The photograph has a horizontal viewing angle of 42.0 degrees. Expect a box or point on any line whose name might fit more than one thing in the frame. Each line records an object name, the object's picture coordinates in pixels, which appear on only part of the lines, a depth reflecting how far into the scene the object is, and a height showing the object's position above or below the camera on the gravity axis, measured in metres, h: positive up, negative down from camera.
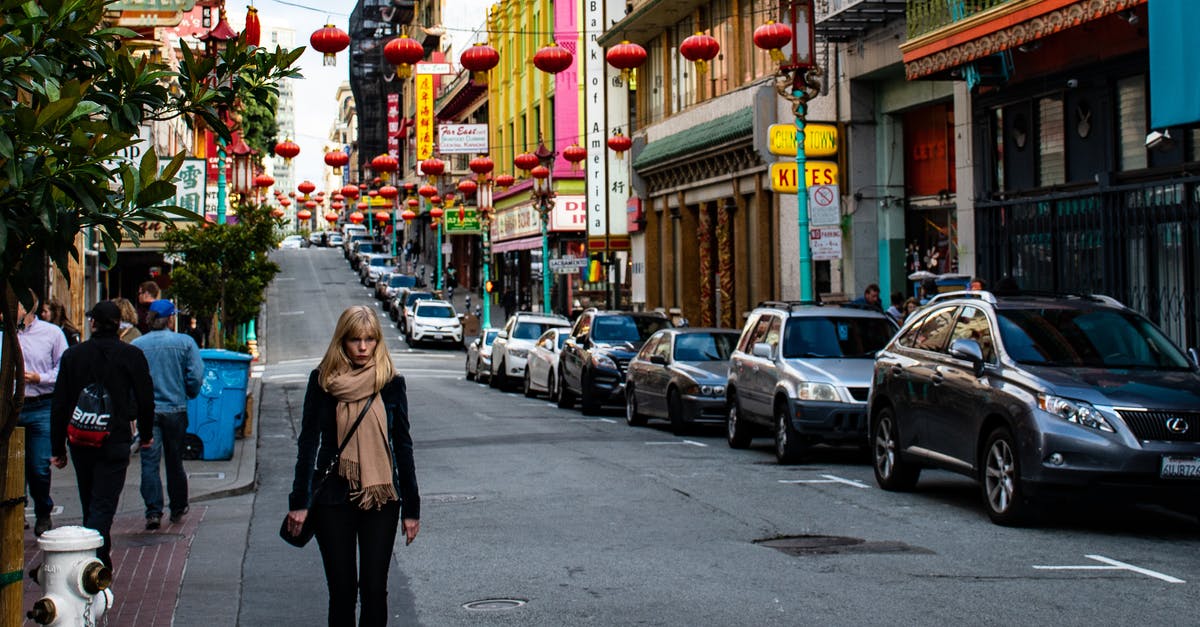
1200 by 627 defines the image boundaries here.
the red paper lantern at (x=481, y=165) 45.00 +3.89
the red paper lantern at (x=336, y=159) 41.05 +3.82
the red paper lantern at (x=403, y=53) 24.92 +3.98
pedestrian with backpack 10.02 -0.69
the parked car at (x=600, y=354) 26.45 -0.99
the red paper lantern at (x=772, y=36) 23.88 +3.95
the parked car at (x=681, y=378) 21.36 -1.16
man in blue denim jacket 12.20 -0.70
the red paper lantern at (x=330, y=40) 21.58 +3.65
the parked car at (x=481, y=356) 36.88 -1.36
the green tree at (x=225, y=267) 29.83 +0.73
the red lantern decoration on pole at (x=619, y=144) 40.00 +3.94
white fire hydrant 6.55 -1.13
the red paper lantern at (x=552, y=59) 23.97 +3.70
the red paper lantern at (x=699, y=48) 24.47 +3.90
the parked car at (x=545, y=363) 30.05 -1.28
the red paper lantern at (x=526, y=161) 41.66 +3.67
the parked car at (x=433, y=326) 55.19 -0.89
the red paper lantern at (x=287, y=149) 36.19 +3.59
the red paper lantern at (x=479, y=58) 24.17 +3.76
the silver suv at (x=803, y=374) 16.88 -0.92
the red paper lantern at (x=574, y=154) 41.06 +3.80
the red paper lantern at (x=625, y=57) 24.67 +3.80
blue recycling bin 17.89 -1.21
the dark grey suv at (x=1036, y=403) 11.22 -0.88
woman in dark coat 6.54 -0.70
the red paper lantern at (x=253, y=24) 19.53 +3.62
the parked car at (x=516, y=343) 34.31 -0.98
